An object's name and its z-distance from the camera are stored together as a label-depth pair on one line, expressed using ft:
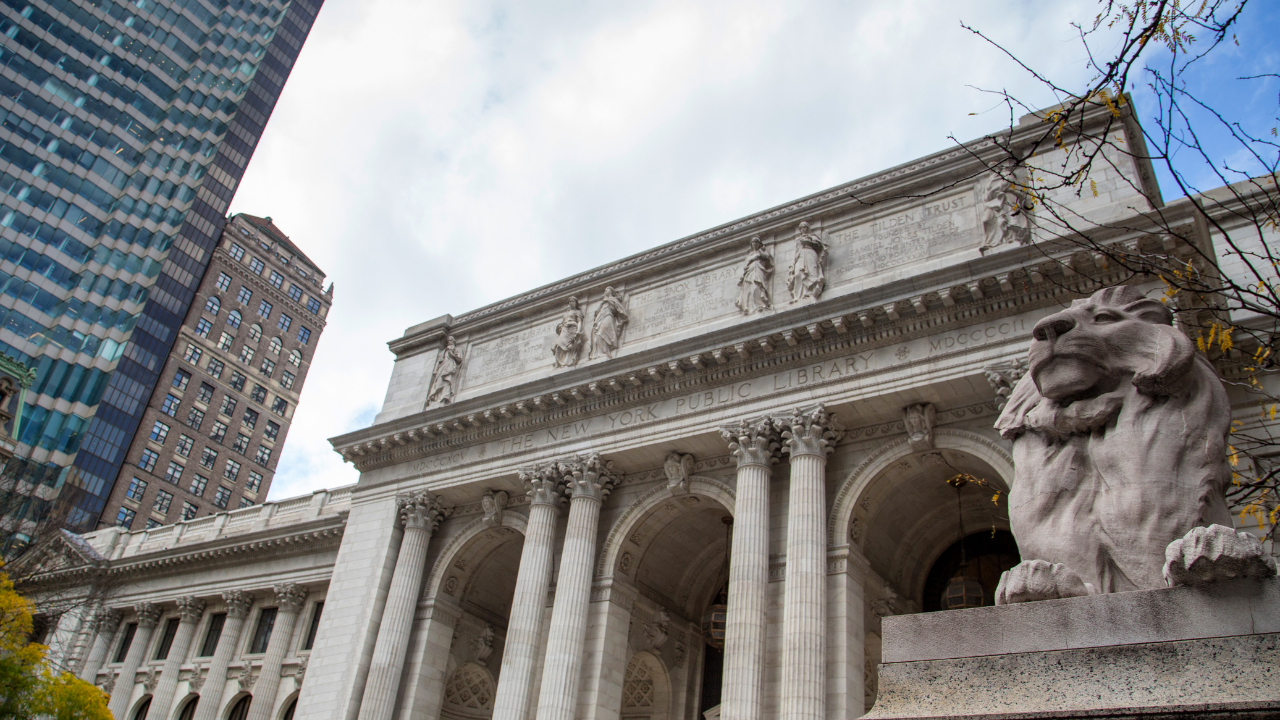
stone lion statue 20.54
